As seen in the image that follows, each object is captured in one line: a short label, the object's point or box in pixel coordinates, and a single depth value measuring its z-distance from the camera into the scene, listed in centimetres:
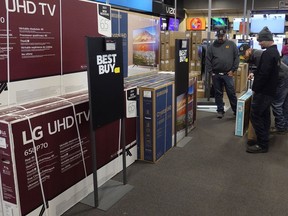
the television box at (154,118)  319
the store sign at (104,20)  286
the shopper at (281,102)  416
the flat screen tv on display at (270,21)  733
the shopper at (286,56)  472
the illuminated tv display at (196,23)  1416
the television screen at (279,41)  712
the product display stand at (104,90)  219
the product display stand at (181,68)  357
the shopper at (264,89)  338
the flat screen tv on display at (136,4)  524
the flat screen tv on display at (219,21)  1362
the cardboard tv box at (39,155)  193
